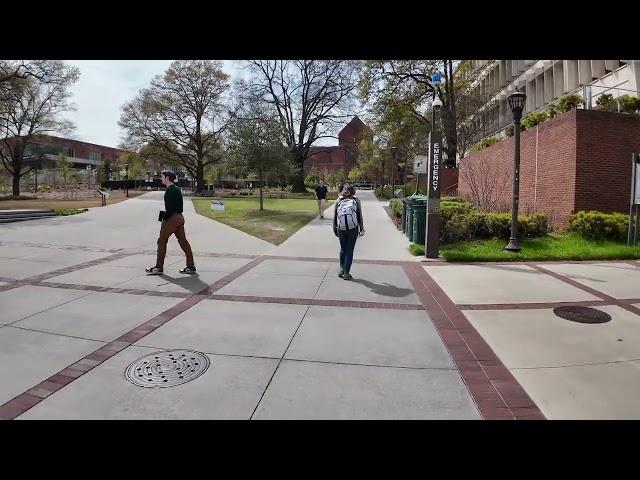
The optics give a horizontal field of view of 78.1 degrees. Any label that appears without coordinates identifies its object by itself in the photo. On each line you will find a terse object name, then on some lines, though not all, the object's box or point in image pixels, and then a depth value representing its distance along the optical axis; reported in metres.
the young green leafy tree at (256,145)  22.28
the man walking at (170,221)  7.44
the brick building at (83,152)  68.93
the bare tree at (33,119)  34.22
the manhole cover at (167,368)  3.47
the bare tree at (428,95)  30.88
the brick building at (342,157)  95.25
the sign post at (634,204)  10.00
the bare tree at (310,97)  48.41
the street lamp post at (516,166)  9.81
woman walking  7.17
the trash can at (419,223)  11.58
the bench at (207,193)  46.03
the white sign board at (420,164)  14.43
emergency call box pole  9.48
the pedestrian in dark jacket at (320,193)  19.41
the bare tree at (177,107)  45.41
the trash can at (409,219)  12.47
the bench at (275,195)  42.28
